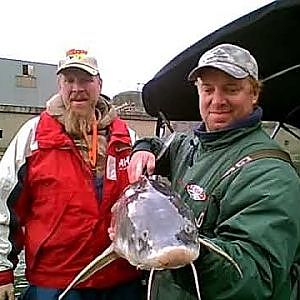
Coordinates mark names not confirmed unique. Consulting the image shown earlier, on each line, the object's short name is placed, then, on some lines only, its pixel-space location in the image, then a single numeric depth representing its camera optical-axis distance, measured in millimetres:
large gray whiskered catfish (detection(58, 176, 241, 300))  985
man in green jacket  1108
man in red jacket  1771
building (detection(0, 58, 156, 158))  18837
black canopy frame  1767
